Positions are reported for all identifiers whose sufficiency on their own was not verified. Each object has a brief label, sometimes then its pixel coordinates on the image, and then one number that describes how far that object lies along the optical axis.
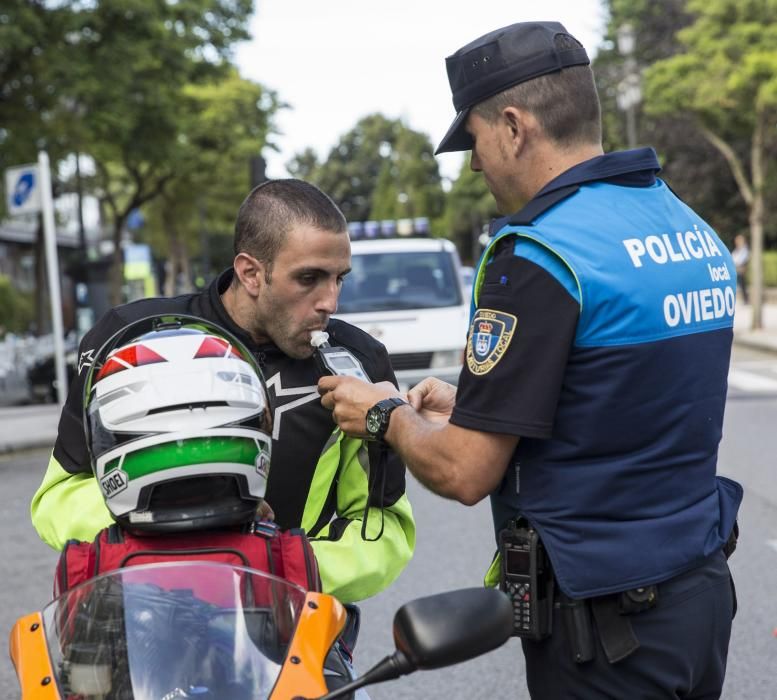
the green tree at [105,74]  18.64
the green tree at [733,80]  21.84
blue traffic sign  13.33
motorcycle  1.74
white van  11.57
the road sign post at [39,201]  12.93
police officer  2.11
